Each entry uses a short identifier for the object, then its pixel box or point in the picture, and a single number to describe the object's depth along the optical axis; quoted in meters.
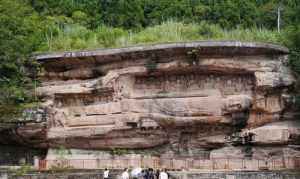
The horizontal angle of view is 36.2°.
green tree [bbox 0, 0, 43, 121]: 20.50
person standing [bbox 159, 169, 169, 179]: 16.20
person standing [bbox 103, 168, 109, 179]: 17.02
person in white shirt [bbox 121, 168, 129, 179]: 16.69
